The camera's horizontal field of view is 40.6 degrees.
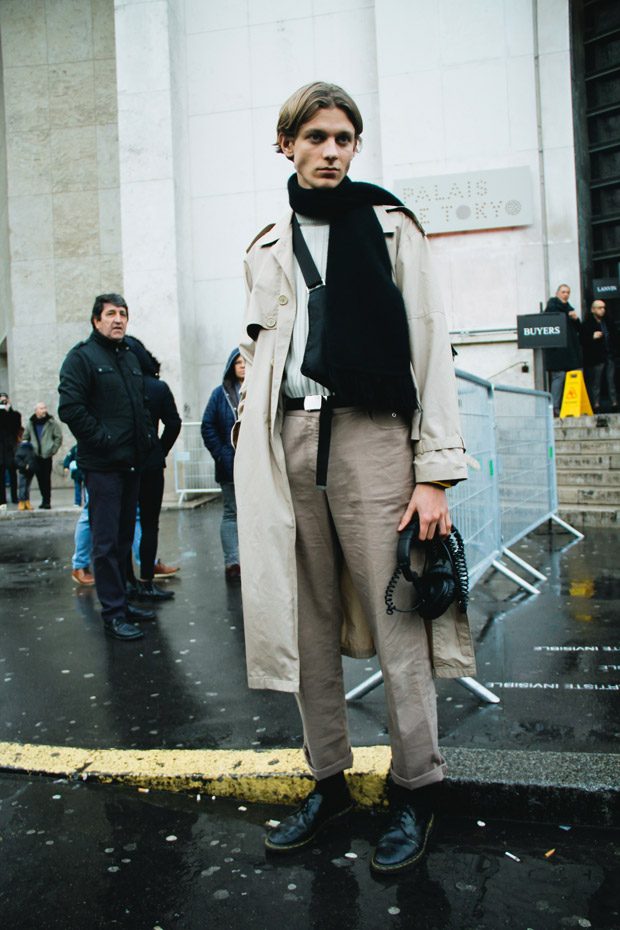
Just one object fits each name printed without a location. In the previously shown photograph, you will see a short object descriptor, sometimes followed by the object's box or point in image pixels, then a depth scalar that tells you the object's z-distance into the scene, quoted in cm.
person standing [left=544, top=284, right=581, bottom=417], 1229
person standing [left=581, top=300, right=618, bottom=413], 1295
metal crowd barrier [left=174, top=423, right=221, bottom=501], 1357
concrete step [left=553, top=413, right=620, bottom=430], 1016
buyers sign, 1212
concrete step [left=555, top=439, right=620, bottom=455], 979
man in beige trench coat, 232
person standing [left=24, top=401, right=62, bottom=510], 1336
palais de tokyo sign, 1412
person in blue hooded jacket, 695
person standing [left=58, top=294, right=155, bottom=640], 508
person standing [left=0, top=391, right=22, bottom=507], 1430
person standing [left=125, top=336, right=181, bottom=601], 631
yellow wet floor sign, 1182
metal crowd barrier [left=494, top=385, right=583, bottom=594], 611
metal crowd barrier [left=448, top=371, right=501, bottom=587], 468
